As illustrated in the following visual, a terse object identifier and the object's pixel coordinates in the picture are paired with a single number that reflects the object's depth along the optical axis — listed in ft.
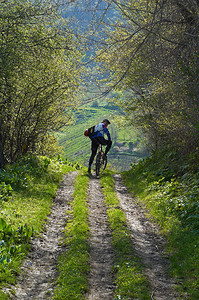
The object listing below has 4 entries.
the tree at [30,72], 53.31
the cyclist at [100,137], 61.52
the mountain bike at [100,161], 65.32
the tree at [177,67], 37.37
